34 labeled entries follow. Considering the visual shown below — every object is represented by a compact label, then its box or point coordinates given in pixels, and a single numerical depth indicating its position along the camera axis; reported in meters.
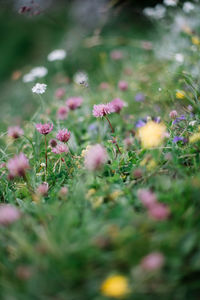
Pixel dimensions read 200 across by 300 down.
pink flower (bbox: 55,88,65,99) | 0.91
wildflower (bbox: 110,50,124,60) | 1.20
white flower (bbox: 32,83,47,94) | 0.74
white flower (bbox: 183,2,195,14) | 0.95
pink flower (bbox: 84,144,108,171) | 0.59
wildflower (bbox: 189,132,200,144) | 0.64
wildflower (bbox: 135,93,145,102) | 0.85
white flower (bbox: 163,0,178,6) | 0.93
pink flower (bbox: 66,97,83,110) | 0.79
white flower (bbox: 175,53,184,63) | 0.86
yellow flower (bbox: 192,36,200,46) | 0.86
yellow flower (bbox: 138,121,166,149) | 0.63
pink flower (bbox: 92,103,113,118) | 0.68
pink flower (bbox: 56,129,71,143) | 0.68
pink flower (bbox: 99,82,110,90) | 1.00
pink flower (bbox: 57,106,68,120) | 0.81
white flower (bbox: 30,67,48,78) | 0.88
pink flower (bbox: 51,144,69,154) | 0.69
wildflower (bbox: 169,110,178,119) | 0.70
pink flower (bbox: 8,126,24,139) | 0.73
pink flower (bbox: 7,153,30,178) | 0.62
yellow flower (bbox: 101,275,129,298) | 0.53
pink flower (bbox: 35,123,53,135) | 0.69
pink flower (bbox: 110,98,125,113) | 0.75
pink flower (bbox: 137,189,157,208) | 0.56
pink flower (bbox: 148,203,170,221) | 0.55
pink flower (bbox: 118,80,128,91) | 0.90
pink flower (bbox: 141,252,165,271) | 0.53
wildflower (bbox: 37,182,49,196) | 0.65
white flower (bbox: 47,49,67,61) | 0.94
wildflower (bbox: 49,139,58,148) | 0.73
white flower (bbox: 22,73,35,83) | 0.90
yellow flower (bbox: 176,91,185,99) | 0.70
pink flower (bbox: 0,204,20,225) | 0.57
